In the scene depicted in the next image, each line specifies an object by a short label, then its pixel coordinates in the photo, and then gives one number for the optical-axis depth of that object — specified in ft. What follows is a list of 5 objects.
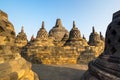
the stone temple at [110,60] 9.28
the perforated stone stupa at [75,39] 40.96
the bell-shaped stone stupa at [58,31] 86.63
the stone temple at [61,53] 35.55
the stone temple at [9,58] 9.33
